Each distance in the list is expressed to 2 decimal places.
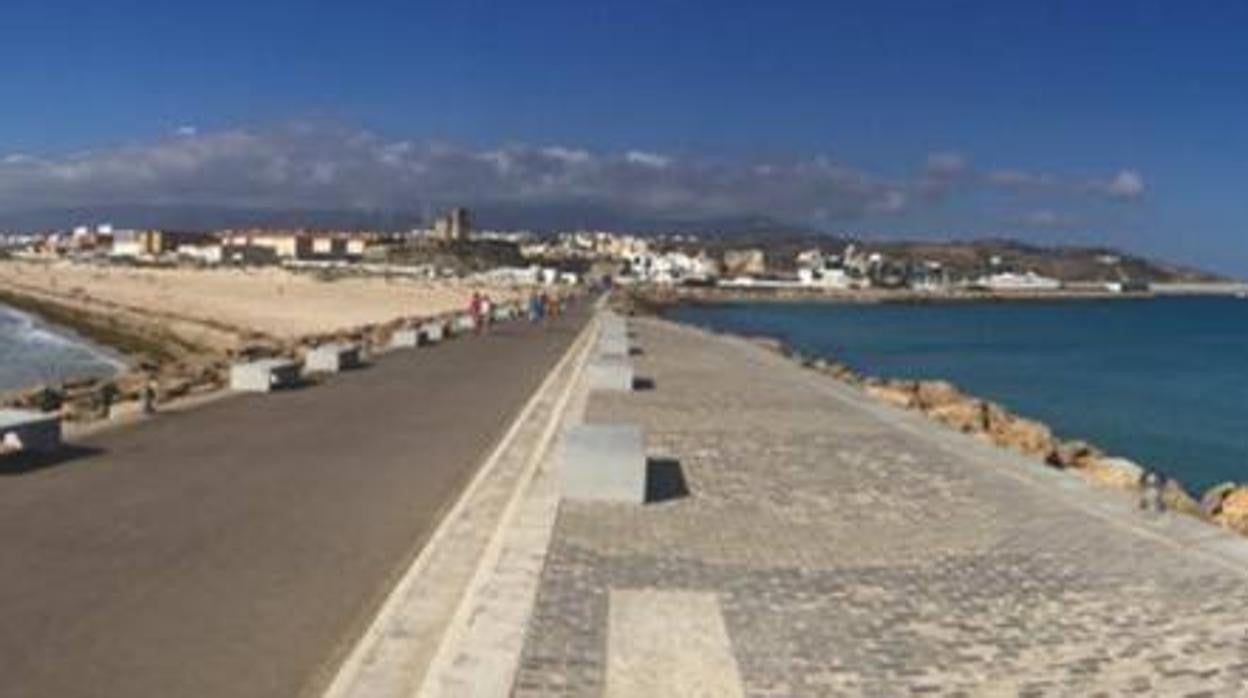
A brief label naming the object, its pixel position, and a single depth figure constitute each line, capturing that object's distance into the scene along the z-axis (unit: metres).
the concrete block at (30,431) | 13.49
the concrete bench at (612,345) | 27.06
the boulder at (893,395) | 24.31
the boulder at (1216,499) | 15.53
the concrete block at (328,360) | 24.97
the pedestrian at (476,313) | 43.16
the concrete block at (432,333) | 35.22
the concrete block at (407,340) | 33.47
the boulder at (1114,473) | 15.98
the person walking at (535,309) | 54.04
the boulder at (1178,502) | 13.79
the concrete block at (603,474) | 11.90
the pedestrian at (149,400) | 17.88
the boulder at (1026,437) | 19.30
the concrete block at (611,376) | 22.39
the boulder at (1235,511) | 14.44
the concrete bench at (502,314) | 51.71
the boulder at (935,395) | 25.83
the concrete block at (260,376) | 21.03
